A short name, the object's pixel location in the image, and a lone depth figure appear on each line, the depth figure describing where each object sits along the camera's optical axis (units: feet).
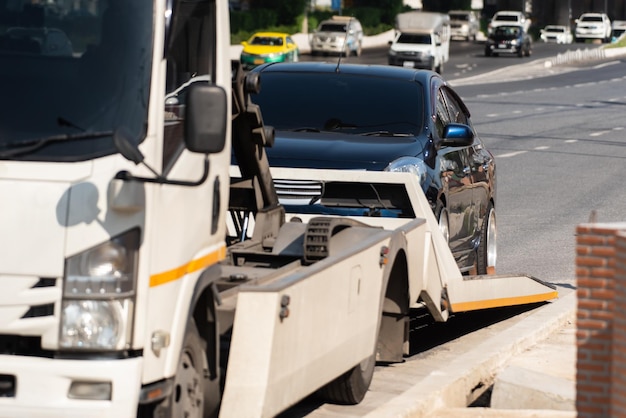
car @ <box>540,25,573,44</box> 353.10
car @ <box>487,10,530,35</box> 326.36
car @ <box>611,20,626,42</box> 363.39
